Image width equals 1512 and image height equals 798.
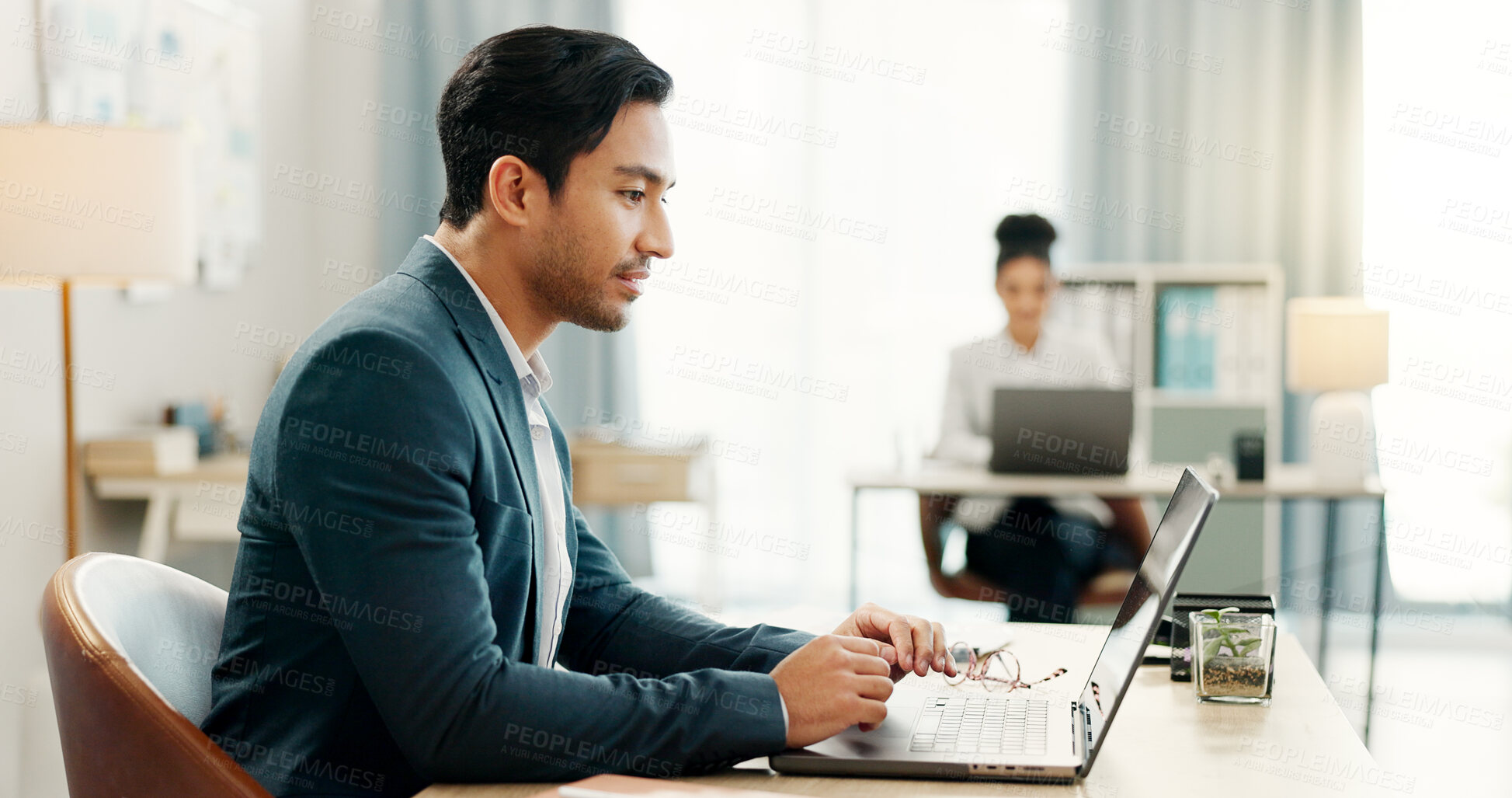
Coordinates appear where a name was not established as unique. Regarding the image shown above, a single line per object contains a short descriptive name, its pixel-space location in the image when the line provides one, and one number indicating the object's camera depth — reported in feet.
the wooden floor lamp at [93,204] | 7.61
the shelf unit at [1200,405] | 14.51
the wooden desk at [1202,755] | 3.36
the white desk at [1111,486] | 10.71
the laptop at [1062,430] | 10.87
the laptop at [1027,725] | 3.40
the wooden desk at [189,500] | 9.84
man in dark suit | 3.31
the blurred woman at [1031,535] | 11.66
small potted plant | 4.21
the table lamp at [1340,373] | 11.41
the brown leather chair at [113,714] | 3.43
